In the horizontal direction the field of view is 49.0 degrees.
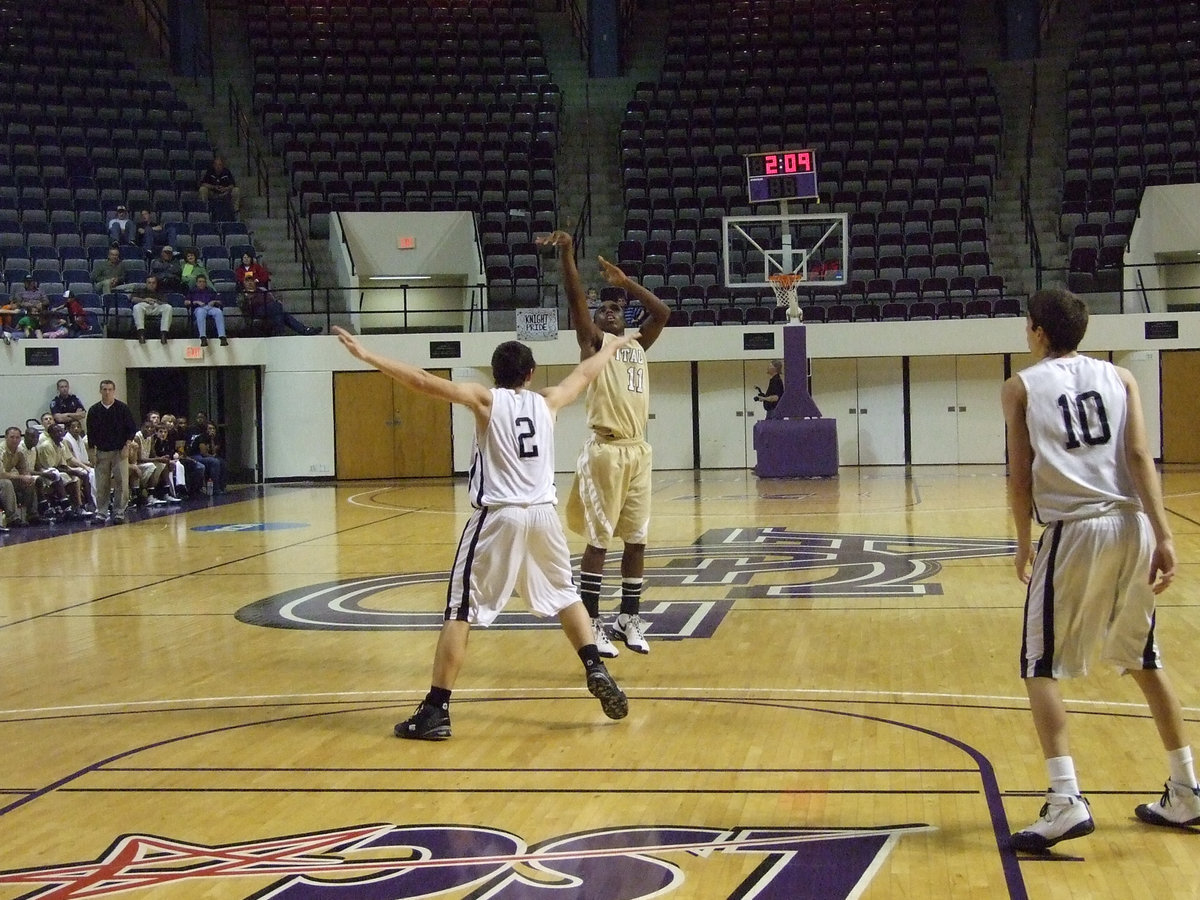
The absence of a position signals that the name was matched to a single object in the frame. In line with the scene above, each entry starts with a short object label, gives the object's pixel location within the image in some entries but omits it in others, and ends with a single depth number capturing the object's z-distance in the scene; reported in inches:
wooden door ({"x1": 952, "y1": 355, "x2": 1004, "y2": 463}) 944.9
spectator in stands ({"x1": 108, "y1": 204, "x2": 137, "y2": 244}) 895.1
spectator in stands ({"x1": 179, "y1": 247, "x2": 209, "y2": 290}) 871.7
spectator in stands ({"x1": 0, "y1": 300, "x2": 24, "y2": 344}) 779.4
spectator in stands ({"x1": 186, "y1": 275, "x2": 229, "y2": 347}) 868.0
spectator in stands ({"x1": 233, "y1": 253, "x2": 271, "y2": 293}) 890.1
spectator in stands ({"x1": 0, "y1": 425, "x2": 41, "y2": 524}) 605.3
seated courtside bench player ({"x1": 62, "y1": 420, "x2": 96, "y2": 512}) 651.5
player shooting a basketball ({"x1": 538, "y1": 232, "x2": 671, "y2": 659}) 272.4
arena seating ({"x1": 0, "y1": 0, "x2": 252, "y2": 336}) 907.4
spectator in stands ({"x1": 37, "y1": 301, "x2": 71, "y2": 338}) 795.4
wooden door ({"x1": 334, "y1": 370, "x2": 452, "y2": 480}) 942.4
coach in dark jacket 631.8
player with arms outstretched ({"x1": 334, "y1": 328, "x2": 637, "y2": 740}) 209.6
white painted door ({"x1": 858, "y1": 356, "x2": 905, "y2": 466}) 957.2
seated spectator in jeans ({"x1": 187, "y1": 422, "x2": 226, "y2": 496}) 797.2
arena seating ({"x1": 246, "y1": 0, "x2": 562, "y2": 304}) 1024.9
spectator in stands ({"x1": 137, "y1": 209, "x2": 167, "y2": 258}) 898.7
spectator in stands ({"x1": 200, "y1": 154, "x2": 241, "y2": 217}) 982.4
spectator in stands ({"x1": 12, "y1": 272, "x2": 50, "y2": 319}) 794.8
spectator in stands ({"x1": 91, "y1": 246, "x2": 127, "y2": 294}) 848.3
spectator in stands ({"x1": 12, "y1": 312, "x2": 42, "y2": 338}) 791.7
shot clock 745.6
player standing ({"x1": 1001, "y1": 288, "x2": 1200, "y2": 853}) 149.8
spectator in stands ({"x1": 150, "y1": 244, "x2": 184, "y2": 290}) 859.4
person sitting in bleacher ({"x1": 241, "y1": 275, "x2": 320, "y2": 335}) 898.7
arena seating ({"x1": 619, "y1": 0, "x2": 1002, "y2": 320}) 965.2
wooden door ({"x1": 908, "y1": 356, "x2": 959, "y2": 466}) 952.3
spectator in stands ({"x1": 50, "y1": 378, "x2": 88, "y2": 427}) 689.0
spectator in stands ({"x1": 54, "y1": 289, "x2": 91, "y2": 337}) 811.4
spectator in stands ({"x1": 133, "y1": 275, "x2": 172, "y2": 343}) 846.5
